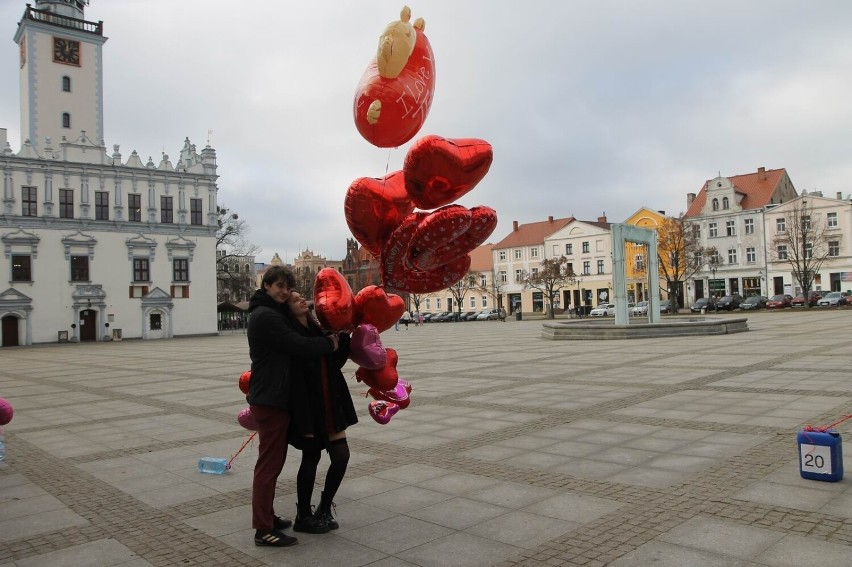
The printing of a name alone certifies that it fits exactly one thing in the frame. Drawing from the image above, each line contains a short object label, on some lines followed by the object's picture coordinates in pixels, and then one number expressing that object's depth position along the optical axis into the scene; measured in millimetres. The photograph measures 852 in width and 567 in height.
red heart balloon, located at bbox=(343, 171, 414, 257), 5004
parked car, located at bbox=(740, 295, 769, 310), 55250
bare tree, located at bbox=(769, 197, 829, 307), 55000
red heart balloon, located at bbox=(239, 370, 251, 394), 5448
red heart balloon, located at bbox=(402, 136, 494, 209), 4449
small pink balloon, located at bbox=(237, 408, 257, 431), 5616
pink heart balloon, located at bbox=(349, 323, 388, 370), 4867
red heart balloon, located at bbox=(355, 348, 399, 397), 5047
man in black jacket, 4535
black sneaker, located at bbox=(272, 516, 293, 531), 4859
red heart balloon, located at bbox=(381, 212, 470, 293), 4879
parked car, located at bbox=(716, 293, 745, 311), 55906
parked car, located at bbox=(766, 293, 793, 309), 54750
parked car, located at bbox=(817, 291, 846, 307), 52794
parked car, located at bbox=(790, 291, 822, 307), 53969
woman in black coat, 4668
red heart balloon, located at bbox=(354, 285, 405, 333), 4926
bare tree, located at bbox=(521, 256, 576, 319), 66750
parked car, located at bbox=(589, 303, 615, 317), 59594
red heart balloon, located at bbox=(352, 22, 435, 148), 4980
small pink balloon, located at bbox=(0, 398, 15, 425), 6883
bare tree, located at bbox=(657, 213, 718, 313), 58375
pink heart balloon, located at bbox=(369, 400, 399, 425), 5242
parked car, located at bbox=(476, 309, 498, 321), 70312
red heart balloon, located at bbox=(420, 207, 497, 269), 4695
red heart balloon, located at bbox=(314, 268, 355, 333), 4695
